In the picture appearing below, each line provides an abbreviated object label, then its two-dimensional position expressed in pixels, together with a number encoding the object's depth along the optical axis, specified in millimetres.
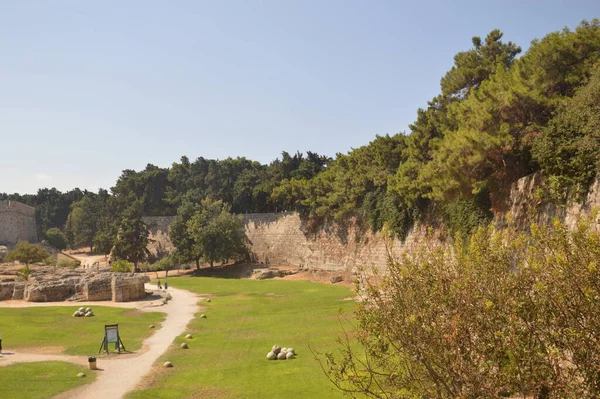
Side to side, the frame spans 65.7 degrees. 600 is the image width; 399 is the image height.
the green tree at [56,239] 86312
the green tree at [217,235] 53906
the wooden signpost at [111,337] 18734
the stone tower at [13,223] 67062
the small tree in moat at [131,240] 61000
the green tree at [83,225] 87188
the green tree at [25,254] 51500
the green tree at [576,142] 15961
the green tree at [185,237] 55906
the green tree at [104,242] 65375
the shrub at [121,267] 45938
